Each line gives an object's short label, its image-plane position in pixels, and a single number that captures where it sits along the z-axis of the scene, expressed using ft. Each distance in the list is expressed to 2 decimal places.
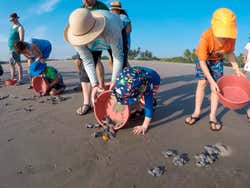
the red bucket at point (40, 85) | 14.63
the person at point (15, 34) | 17.93
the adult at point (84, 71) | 10.96
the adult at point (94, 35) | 7.73
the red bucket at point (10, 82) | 18.62
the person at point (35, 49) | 14.98
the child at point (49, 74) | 14.78
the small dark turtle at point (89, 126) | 9.40
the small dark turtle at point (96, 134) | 8.58
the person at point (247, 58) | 12.86
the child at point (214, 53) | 7.82
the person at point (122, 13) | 13.00
